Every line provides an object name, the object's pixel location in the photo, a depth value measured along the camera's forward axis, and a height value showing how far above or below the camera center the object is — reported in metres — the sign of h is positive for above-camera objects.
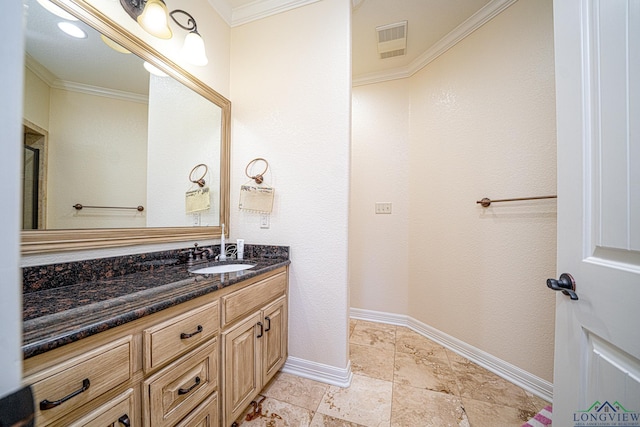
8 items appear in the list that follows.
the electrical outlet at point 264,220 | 1.70 -0.03
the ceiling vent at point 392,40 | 1.87 +1.55
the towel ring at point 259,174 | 1.68 +0.32
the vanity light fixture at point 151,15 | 1.12 +1.01
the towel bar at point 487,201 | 1.52 +0.11
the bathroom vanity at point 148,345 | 0.57 -0.43
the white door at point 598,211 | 0.55 +0.02
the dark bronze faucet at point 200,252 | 1.49 -0.25
